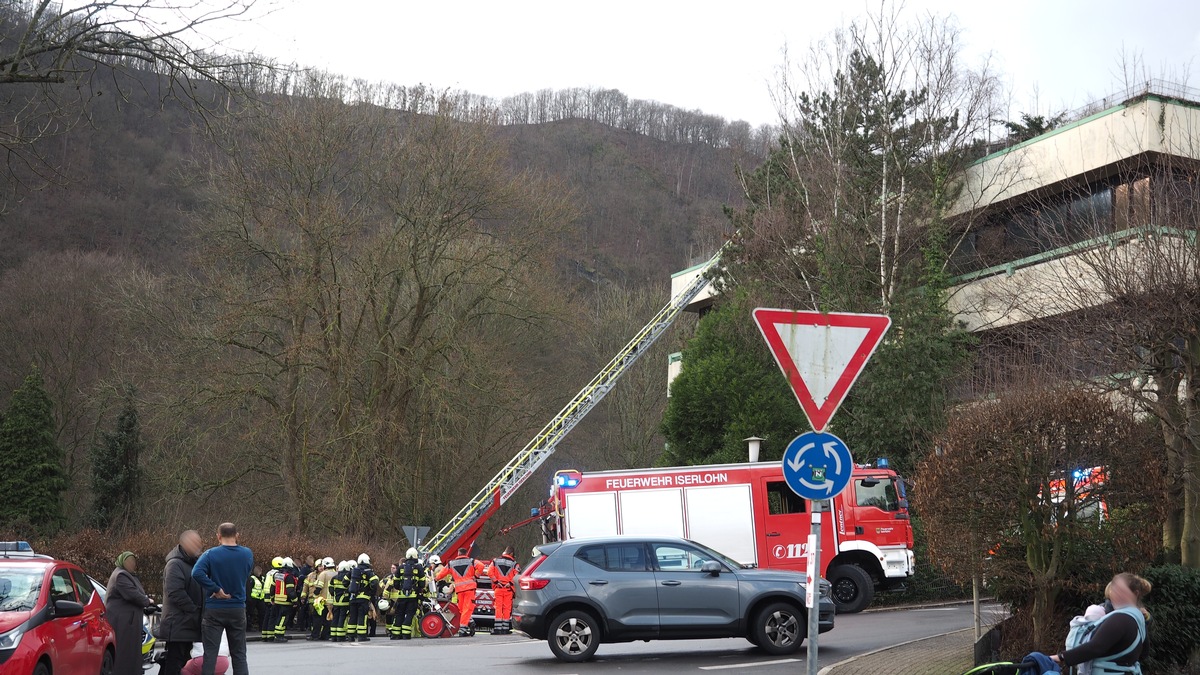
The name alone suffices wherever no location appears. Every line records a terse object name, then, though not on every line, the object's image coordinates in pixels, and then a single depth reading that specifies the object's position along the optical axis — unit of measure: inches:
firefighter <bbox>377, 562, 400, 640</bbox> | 888.3
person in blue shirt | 448.8
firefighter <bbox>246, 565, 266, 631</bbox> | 939.3
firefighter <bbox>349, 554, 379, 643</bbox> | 847.1
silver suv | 617.9
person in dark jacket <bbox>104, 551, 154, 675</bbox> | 480.4
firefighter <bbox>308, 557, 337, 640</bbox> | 906.7
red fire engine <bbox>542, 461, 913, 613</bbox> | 945.5
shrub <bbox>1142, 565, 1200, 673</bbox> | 484.1
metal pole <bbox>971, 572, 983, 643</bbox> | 541.7
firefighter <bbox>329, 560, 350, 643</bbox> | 858.1
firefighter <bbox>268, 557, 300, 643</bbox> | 901.2
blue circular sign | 331.6
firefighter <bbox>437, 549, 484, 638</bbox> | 958.4
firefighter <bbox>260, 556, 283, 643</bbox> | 906.1
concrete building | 622.2
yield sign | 322.0
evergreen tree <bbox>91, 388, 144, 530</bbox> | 1759.4
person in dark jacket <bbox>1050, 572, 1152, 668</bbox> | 313.7
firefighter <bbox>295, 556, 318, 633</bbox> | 960.9
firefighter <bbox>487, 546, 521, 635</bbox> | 949.2
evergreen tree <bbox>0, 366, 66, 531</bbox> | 1742.1
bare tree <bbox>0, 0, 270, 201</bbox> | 347.6
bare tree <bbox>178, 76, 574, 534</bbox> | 1384.1
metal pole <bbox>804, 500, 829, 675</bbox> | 317.7
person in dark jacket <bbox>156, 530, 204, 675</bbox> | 455.5
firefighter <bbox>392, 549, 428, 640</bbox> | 881.5
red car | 402.3
